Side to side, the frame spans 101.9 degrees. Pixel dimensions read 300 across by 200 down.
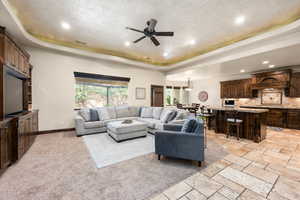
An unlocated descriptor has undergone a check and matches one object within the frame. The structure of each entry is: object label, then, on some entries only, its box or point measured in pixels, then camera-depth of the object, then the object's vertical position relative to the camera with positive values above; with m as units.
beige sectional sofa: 4.25 -0.71
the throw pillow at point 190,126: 2.42 -0.53
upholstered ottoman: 3.65 -0.99
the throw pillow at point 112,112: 5.30 -0.59
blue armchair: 2.29 -0.87
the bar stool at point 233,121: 3.87 -0.69
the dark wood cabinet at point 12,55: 2.44 +1.01
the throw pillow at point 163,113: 4.62 -0.56
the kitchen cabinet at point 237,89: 6.86 +0.64
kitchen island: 3.67 -0.74
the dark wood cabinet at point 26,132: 2.56 -0.83
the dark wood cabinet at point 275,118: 5.61 -0.85
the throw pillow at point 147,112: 5.59 -0.61
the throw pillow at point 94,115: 4.76 -0.65
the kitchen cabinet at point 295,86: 5.38 +0.63
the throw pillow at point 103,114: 4.89 -0.61
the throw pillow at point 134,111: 5.89 -0.59
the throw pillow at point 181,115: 4.09 -0.53
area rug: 2.64 -1.29
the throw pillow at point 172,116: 4.24 -0.58
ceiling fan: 2.98 +1.75
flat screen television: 2.73 +0.09
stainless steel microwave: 5.51 -0.16
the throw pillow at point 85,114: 4.71 -0.60
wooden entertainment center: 2.26 -0.47
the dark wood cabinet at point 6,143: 2.15 -0.85
